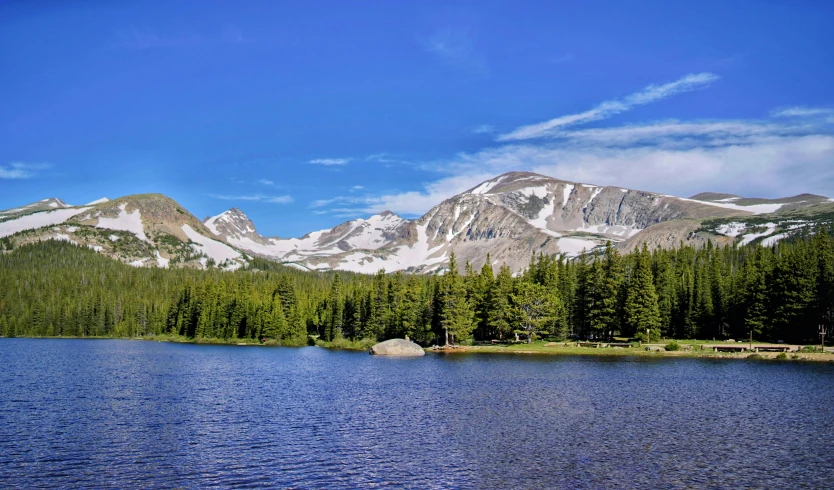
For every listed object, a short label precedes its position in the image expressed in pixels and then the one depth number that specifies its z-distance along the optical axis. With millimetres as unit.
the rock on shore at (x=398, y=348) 108688
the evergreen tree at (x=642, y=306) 117312
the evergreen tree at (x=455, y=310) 120125
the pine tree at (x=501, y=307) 122375
